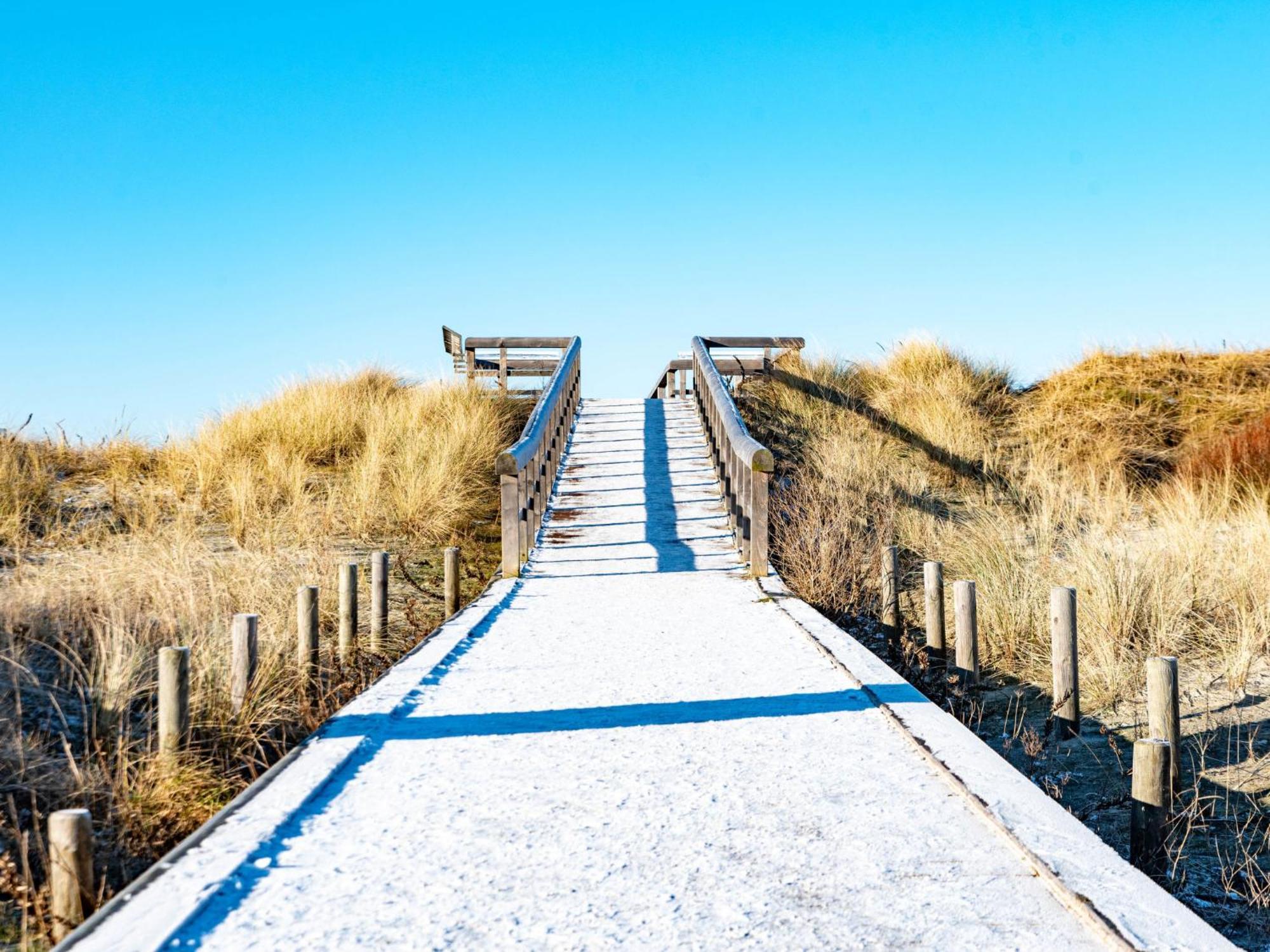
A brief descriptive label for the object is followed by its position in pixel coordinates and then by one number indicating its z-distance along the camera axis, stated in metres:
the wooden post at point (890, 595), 6.94
